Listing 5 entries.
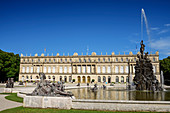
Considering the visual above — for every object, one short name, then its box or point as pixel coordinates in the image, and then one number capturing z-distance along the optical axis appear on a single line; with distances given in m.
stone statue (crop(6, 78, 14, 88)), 22.89
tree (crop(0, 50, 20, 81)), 60.88
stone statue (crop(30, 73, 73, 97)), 9.34
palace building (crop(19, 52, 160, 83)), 81.00
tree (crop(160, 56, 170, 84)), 63.40
